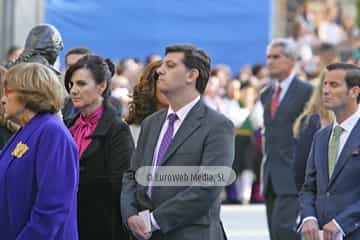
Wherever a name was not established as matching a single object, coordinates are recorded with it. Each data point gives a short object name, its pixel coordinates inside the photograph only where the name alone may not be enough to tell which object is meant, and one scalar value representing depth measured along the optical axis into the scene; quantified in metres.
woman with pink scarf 16.16
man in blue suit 15.73
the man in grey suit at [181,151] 14.71
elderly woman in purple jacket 12.84
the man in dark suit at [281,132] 23.44
